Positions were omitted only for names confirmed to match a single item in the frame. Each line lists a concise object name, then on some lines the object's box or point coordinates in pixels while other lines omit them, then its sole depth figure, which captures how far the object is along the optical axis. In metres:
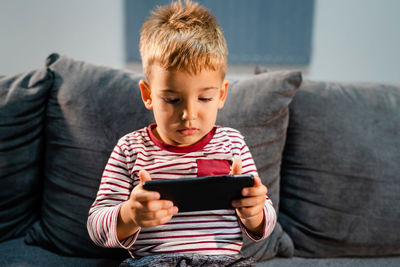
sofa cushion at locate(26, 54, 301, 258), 1.04
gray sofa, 1.05
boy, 0.73
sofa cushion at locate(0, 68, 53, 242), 1.07
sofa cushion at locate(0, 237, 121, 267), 0.97
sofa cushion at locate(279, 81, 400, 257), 1.06
